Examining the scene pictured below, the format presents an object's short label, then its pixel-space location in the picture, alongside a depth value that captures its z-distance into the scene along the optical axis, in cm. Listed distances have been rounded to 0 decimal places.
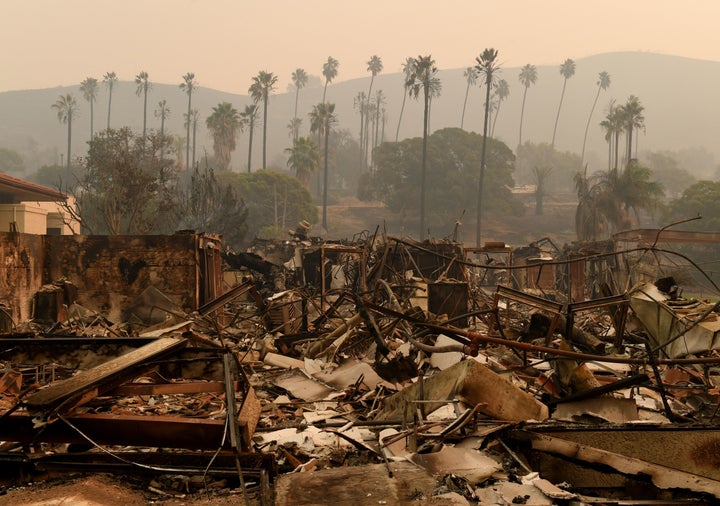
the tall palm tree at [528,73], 12031
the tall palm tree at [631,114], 6277
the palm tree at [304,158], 6781
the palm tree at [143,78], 9250
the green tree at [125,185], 2973
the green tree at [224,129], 6919
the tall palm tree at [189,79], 8971
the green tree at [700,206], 4331
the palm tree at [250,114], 6750
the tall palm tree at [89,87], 10191
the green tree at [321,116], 7456
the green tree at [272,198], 5678
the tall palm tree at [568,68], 10769
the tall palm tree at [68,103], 8290
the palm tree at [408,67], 9719
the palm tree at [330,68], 10169
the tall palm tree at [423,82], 5903
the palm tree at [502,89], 11297
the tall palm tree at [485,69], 5696
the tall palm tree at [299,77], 11475
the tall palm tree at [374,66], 10744
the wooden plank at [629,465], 362
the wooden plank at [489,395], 509
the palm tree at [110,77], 10538
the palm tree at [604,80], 10531
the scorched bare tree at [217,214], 3878
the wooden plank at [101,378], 340
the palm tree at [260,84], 7106
